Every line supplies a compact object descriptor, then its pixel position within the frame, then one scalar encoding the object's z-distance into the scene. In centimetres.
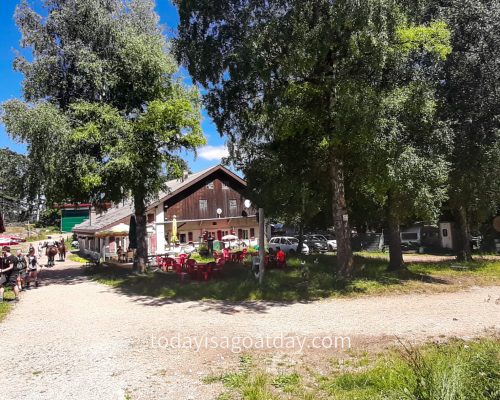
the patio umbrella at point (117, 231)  2608
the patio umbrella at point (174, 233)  2881
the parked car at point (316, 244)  3366
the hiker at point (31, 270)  1737
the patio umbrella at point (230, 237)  3130
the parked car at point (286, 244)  3281
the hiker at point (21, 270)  1541
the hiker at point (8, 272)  1372
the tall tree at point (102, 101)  1755
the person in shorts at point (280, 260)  1934
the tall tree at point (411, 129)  1346
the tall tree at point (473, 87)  1594
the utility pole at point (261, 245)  1478
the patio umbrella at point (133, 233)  2247
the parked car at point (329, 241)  3455
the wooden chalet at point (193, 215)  3350
